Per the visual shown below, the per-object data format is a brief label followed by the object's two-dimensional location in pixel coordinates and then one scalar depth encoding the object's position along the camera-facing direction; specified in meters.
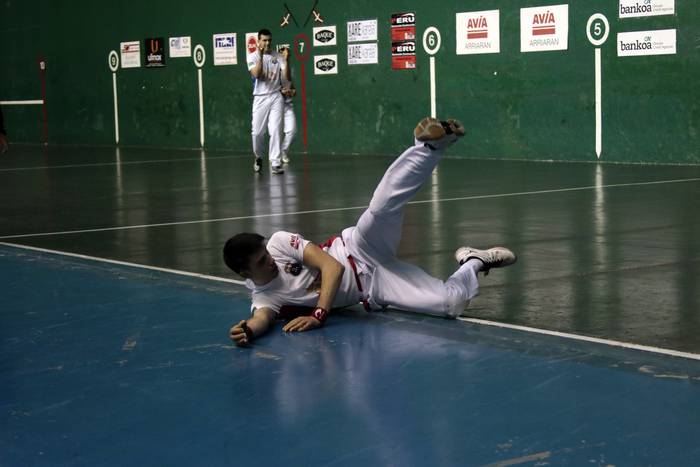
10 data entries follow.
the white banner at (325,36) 19.67
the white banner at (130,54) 23.73
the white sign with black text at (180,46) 22.44
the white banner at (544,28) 16.31
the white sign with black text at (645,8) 15.05
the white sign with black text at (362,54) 19.09
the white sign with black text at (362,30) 19.00
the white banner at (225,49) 21.42
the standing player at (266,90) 16.50
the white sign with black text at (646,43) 15.16
